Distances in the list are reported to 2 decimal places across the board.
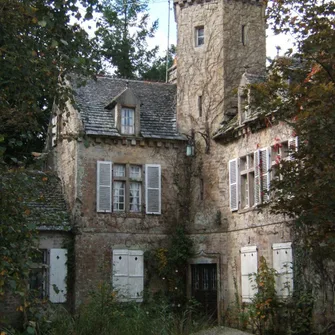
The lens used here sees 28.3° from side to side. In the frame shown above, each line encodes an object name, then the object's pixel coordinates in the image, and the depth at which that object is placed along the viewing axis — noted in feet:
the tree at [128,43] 109.40
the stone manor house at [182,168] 65.77
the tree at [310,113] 35.65
